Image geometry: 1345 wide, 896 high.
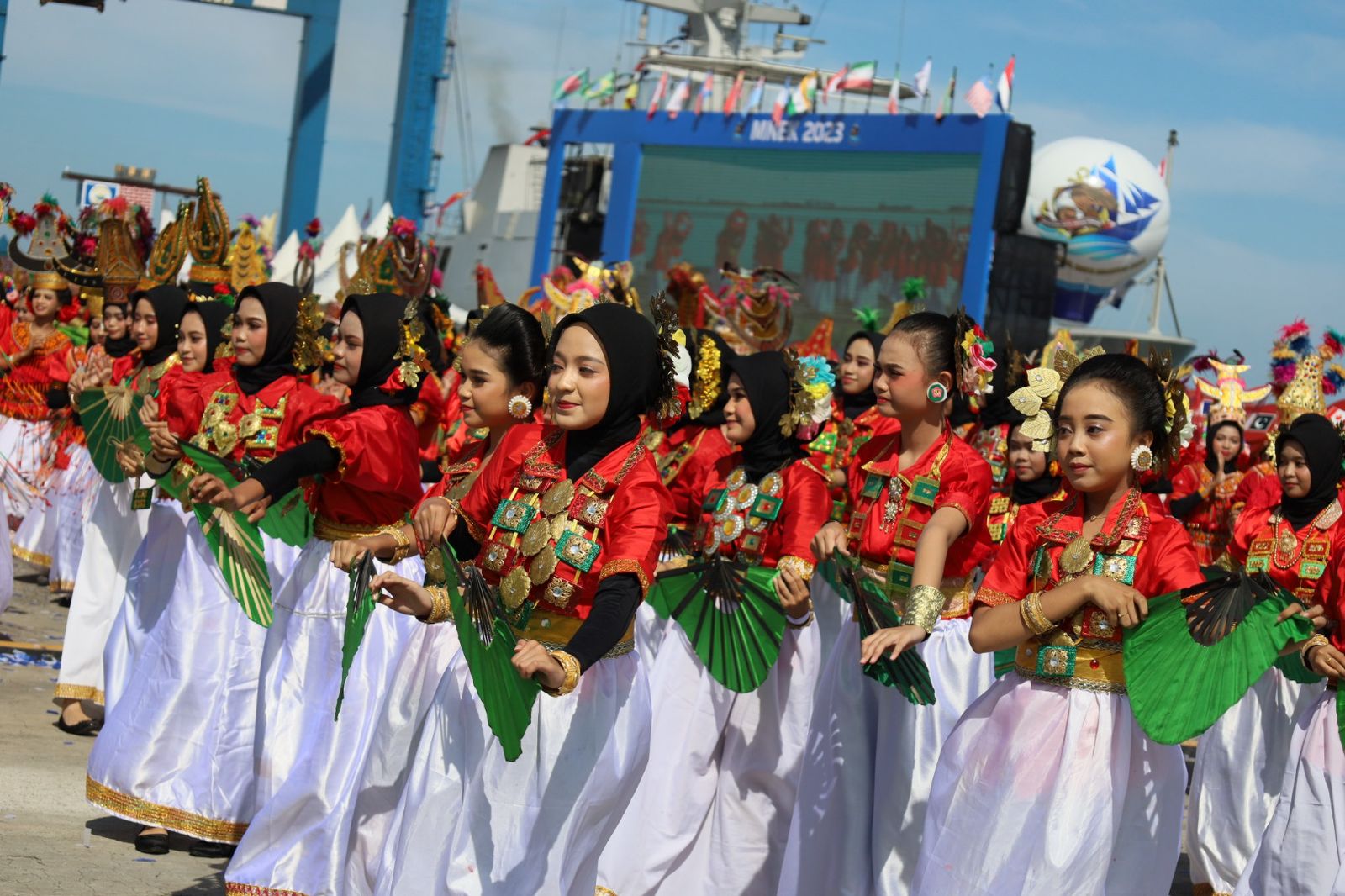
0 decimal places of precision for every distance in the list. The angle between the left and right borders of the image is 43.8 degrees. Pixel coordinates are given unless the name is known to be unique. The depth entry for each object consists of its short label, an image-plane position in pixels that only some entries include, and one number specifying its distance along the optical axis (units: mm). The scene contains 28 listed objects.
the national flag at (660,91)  32969
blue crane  31188
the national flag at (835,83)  29750
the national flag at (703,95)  32000
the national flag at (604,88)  35000
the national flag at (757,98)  30891
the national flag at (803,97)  29516
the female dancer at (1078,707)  4141
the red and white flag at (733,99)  31109
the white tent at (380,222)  29391
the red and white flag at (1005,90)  26266
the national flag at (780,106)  30016
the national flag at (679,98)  32312
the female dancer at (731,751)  5855
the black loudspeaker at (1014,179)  26141
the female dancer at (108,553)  7895
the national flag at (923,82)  27562
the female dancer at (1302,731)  5586
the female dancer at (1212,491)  11656
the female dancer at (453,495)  4680
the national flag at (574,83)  35219
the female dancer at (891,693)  5398
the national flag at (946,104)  27141
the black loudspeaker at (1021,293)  25984
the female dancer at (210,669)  6066
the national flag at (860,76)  29406
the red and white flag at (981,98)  26375
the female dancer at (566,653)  3922
